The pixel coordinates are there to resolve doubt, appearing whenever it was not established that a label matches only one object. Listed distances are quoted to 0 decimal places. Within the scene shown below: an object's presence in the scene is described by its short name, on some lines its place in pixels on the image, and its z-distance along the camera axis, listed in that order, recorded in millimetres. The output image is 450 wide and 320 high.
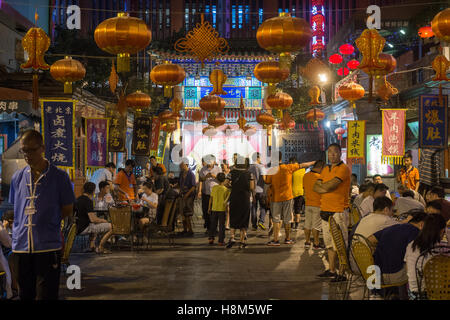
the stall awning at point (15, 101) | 11119
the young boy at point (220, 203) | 10516
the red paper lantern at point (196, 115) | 19873
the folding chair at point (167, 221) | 10391
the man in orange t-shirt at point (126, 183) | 10961
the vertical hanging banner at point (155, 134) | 18203
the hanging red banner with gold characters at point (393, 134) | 12914
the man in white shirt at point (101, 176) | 12523
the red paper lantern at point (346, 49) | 16047
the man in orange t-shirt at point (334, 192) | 7230
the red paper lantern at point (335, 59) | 16859
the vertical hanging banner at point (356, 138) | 14398
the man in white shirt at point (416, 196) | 8630
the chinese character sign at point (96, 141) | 12773
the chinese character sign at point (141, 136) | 15836
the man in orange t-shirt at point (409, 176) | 11859
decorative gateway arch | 27172
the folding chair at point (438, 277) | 4355
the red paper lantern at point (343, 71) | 17308
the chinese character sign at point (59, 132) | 10664
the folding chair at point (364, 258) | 5137
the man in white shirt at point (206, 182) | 12734
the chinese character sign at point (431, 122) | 11234
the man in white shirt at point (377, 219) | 5607
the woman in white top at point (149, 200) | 10684
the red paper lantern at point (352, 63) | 16392
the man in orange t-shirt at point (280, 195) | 10508
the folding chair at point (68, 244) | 6512
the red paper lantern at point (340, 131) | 20939
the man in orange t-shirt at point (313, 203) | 9719
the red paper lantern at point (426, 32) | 13328
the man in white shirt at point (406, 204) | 7558
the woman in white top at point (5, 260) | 5701
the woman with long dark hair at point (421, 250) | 4641
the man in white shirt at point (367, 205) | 8102
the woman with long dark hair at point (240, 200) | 10297
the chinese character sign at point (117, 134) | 13781
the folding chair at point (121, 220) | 9406
